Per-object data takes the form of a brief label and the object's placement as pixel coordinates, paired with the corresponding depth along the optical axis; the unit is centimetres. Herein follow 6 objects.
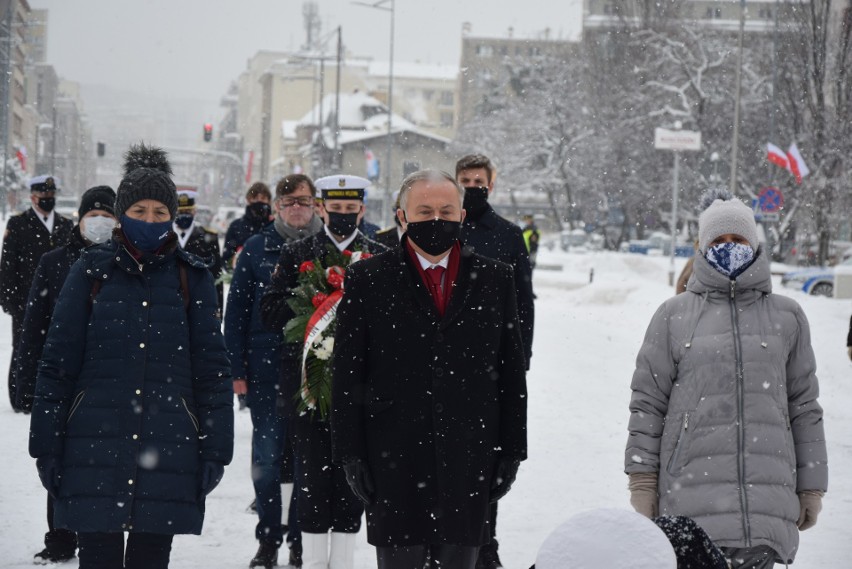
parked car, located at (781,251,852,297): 3247
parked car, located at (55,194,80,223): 5410
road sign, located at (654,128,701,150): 3177
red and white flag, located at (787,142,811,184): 3447
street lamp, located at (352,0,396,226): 4375
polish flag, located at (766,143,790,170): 3300
